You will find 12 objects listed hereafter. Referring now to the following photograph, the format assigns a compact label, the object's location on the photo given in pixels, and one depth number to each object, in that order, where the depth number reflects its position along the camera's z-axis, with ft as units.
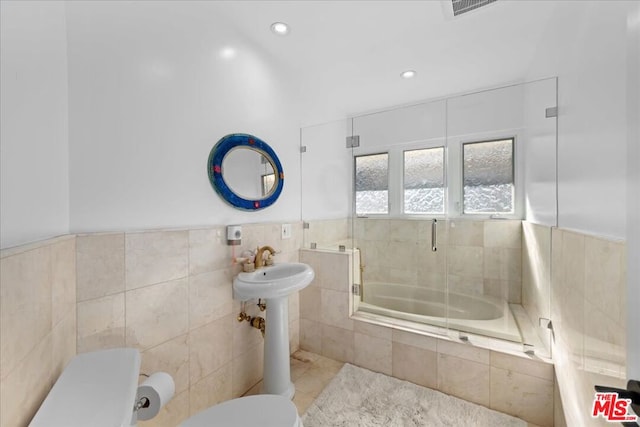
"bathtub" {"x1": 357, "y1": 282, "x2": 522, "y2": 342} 5.90
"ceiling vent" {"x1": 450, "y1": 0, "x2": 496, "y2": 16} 4.68
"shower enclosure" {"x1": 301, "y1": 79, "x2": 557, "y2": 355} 6.25
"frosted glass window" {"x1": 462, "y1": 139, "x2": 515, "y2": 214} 7.13
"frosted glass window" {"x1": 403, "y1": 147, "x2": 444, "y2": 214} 7.47
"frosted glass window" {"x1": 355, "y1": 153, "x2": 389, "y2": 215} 8.09
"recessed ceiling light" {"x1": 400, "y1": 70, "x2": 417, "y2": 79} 7.22
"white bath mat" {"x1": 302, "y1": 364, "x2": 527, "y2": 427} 4.78
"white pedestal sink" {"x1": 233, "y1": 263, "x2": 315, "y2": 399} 5.10
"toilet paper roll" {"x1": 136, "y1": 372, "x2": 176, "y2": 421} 3.00
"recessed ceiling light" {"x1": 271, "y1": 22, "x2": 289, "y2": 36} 5.41
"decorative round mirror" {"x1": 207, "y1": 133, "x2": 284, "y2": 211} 5.09
